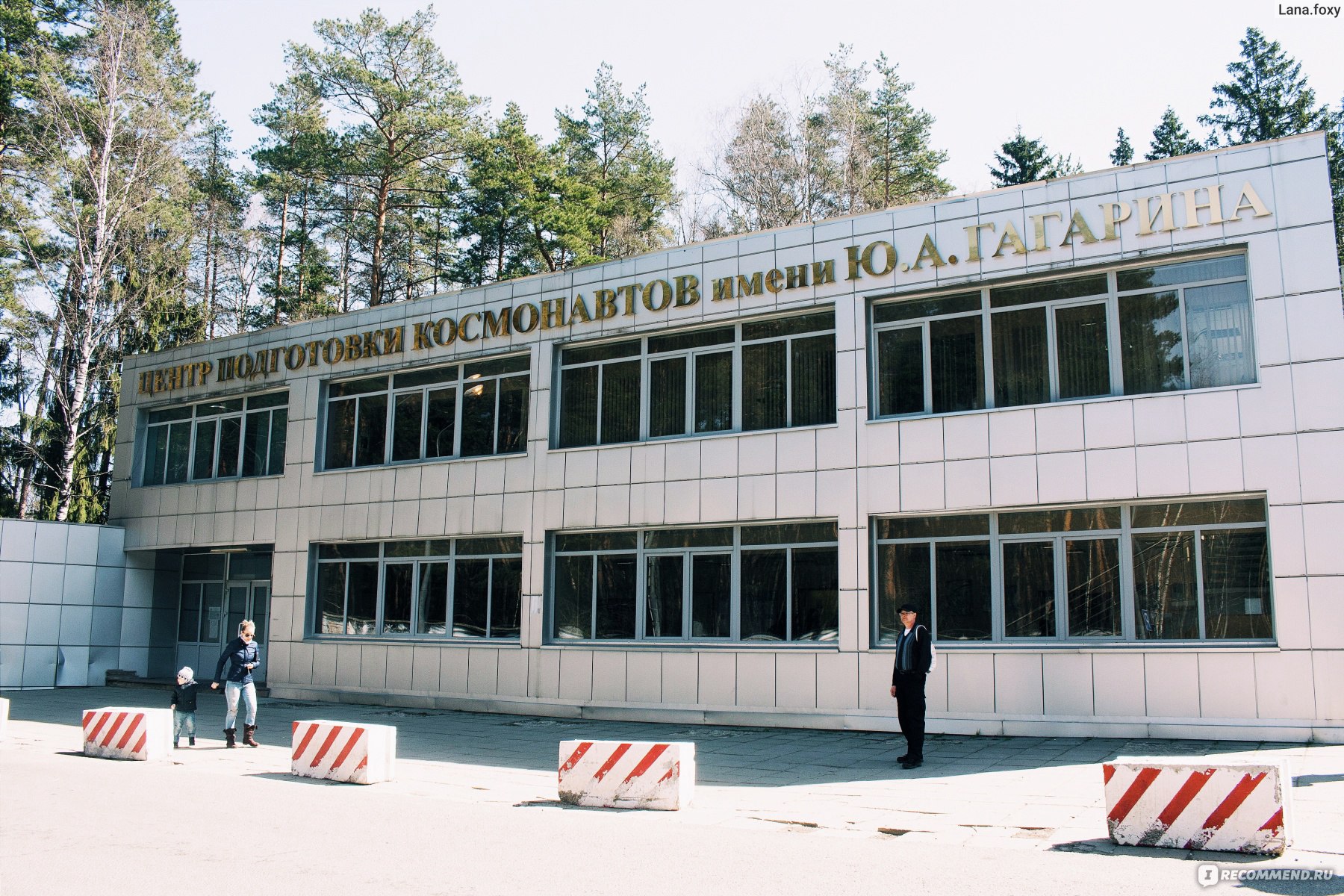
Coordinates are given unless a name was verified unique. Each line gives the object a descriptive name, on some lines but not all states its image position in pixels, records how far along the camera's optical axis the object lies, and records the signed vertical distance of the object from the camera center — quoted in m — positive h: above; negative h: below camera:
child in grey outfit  14.33 -1.13
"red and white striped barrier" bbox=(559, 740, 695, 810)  9.73 -1.34
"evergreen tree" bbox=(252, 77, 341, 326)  35.69 +14.08
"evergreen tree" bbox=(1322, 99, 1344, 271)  34.62 +14.38
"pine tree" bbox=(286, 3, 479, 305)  35.06 +16.00
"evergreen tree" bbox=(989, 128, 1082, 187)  39.16 +15.90
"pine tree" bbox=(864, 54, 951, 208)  38.16 +15.80
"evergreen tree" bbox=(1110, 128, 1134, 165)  40.81 +17.00
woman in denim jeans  14.70 -0.74
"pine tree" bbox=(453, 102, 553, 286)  35.81 +13.31
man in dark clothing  12.47 -0.63
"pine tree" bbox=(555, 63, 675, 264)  38.62 +15.68
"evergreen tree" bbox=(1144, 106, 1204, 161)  39.03 +16.66
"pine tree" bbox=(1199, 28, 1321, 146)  37.72 +17.78
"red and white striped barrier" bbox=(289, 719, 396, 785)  11.46 -1.37
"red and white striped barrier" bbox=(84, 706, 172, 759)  13.27 -1.38
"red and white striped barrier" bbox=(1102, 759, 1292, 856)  7.42 -1.21
